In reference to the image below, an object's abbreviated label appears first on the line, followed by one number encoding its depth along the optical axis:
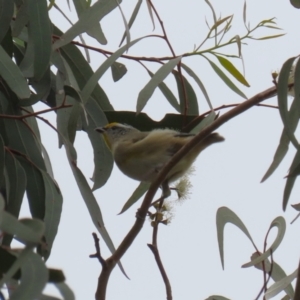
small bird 5.46
